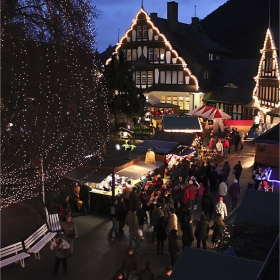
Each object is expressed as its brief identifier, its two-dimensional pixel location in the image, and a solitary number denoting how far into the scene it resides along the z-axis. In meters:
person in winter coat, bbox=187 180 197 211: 14.96
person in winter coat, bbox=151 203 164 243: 12.58
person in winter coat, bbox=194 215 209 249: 11.85
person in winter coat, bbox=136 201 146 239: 13.72
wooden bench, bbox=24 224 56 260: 11.69
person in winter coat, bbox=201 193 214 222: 14.36
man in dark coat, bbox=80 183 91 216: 15.67
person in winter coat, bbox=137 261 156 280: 8.83
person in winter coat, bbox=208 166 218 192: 18.80
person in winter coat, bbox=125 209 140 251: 12.15
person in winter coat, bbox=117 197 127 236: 13.49
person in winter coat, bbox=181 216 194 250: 11.73
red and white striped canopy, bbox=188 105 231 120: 31.15
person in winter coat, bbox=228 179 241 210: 16.06
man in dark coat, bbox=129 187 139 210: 14.69
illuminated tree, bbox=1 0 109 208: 12.96
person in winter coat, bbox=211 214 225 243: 11.62
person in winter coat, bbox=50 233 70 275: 10.59
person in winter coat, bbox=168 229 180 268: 11.00
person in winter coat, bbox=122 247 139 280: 9.62
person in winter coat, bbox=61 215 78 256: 11.38
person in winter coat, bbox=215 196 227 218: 13.15
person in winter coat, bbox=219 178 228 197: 16.09
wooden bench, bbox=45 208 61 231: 13.19
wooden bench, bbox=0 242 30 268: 10.85
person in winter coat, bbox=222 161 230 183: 18.75
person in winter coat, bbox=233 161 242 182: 19.03
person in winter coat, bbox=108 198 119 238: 13.27
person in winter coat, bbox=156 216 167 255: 12.01
